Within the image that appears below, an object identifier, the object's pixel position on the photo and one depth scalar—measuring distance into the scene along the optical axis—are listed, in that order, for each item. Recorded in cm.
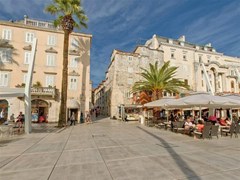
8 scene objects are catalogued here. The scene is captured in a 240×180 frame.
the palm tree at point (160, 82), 2378
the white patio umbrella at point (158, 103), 1565
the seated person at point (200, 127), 1083
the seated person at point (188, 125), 1205
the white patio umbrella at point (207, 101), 1047
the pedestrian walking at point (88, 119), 2432
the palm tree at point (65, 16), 1998
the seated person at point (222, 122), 1316
